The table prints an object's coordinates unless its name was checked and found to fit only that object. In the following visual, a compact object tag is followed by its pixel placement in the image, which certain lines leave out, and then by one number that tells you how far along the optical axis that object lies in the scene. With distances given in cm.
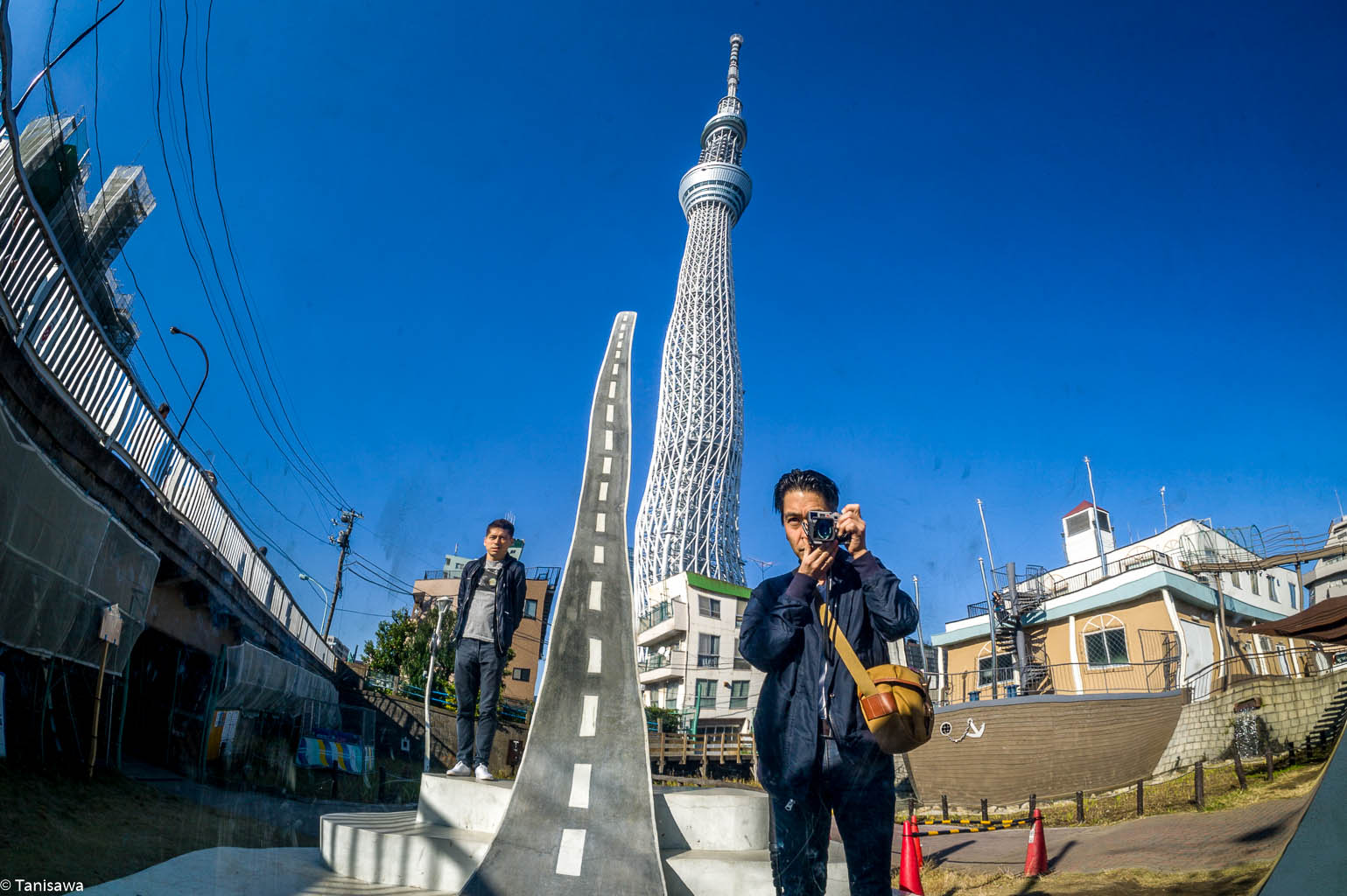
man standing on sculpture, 396
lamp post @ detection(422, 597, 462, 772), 433
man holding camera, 155
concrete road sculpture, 233
